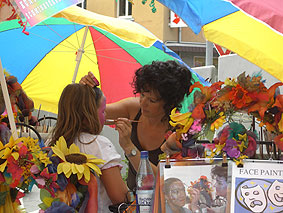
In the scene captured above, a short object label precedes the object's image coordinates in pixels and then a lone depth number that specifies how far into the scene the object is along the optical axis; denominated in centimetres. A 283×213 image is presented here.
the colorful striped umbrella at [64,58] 497
